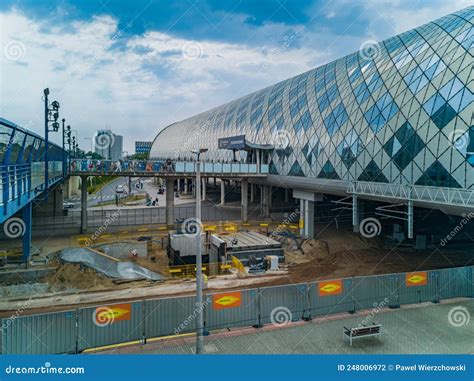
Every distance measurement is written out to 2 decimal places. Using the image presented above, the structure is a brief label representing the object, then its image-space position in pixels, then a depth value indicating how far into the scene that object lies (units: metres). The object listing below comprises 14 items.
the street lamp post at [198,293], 12.18
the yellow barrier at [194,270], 28.41
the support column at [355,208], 27.78
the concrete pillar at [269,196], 52.64
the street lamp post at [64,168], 40.77
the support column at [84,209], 40.03
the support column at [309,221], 38.31
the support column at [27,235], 27.11
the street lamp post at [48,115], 29.71
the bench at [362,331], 14.59
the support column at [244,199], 47.94
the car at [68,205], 60.09
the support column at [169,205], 44.09
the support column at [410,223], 22.68
